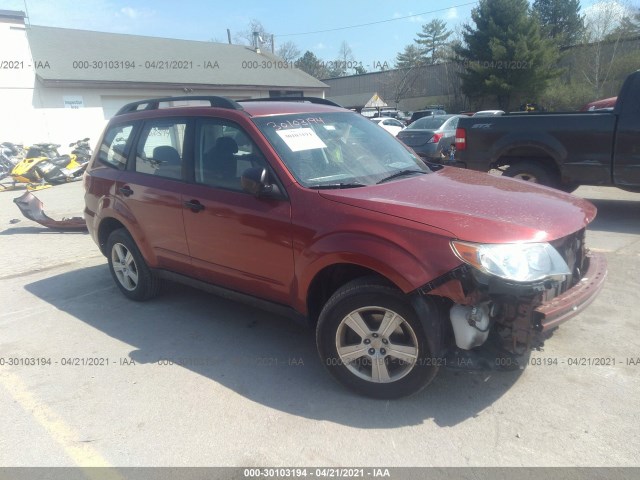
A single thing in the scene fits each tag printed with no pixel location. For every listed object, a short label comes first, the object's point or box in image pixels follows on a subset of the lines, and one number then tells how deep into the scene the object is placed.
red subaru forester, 2.90
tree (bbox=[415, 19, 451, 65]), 75.38
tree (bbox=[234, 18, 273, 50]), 44.14
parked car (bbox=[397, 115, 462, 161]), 14.91
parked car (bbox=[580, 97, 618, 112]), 15.39
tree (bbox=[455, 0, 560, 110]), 36.78
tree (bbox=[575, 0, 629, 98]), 33.28
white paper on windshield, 3.82
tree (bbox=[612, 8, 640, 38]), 34.50
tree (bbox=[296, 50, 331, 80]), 78.81
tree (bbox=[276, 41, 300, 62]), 63.97
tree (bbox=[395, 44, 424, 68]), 69.50
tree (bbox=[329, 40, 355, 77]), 82.38
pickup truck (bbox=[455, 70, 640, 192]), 7.02
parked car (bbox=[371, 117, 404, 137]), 24.81
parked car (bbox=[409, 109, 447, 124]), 28.27
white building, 19.00
